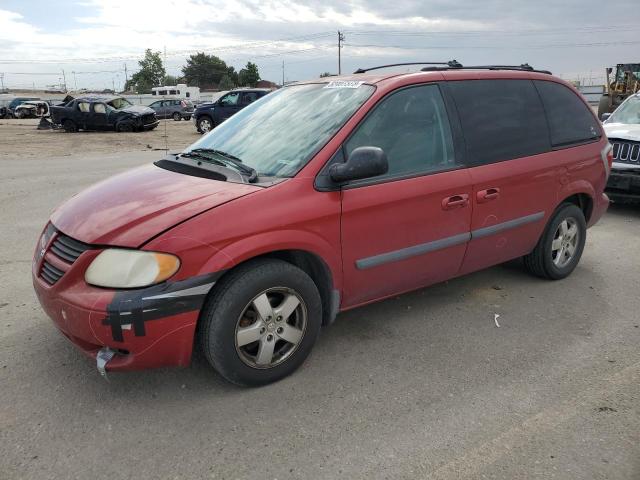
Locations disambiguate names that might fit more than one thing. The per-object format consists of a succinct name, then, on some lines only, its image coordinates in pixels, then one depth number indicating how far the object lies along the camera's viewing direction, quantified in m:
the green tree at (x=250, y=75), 94.25
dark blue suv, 20.84
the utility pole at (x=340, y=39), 79.03
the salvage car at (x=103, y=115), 23.88
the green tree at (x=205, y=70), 119.12
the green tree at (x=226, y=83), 106.69
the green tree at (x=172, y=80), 122.86
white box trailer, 68.44
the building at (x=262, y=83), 92.06
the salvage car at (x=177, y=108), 35.97
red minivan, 2.66
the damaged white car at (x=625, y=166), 6.97
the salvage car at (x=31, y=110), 40.84
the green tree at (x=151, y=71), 113.69
